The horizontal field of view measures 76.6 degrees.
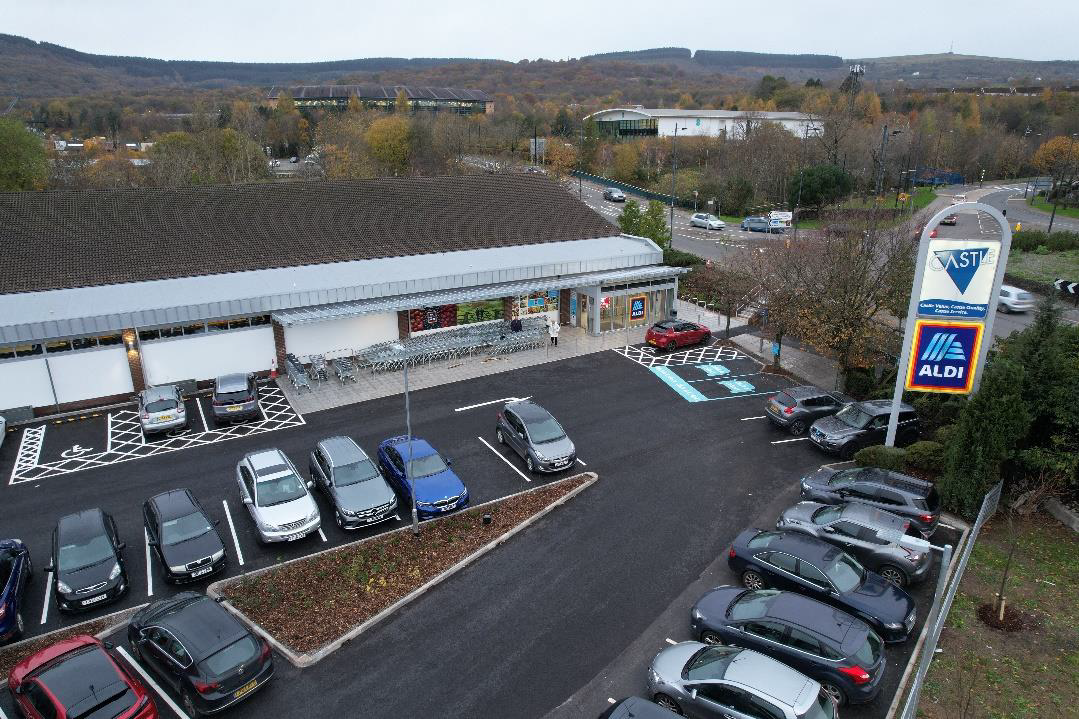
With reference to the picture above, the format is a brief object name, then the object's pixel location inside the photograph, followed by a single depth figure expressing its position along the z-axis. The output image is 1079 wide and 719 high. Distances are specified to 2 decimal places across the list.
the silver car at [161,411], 20.59
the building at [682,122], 89.06
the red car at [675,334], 28.19
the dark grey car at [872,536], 13.98
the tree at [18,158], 45.97
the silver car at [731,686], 9.81
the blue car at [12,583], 12.61
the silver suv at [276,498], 15.26
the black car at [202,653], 10.87
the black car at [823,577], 12.38
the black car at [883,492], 15.45
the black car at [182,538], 14.08
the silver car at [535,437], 18.45
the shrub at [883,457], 18.17
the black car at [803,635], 10.85
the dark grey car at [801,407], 20.89
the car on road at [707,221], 53.56
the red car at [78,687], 10.12
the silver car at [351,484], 15.87
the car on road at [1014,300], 33.62
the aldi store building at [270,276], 22.55
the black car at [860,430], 19.58
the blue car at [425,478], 16.52
